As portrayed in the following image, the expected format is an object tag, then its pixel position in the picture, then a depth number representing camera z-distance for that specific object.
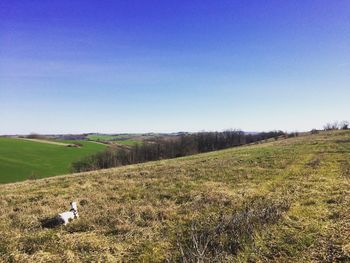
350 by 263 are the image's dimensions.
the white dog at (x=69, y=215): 8.50
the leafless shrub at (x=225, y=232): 5.77
